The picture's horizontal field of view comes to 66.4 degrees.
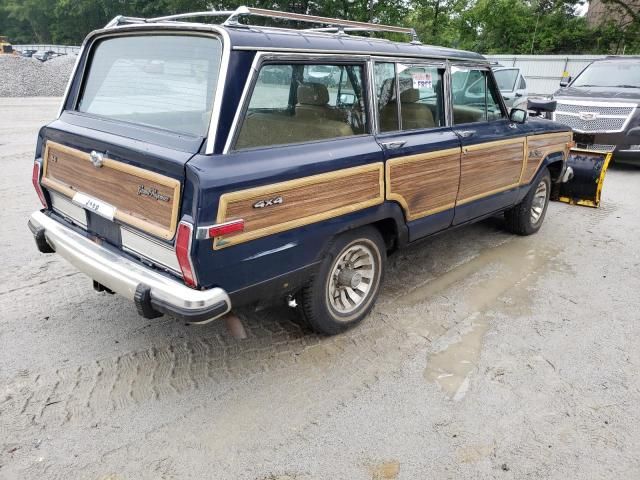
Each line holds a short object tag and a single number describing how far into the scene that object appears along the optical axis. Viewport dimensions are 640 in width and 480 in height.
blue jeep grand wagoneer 2.56
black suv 8.84
